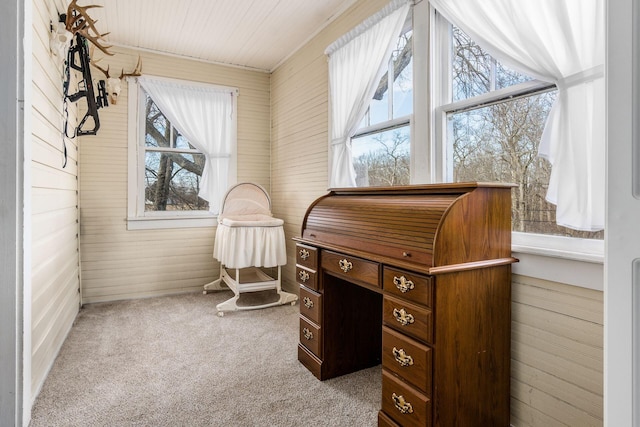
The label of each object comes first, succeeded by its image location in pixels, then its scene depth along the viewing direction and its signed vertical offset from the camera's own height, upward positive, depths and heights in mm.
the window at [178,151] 4152 +730
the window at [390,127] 2643 +665
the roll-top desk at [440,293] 1533 -367
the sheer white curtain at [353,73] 2623 +1131
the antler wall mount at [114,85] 3547 +1243
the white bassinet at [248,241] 3512 -290
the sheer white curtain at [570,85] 1476 +537
